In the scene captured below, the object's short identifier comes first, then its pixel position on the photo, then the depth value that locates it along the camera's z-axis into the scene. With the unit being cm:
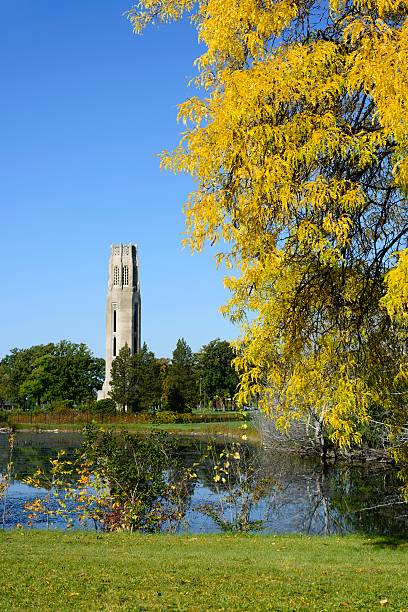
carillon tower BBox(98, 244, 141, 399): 10750
